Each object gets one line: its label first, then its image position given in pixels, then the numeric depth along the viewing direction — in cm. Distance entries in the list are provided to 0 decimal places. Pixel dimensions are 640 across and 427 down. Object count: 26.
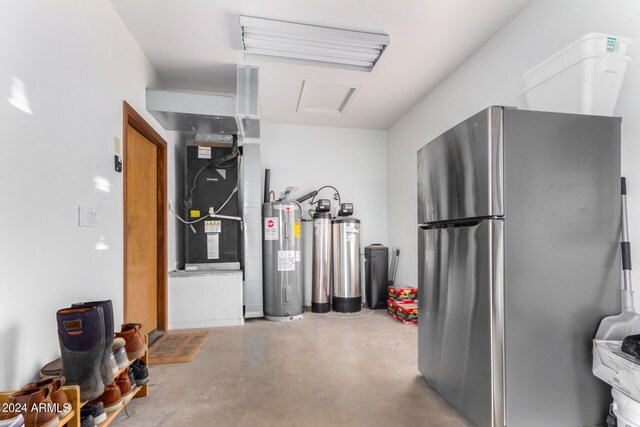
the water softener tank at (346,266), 401
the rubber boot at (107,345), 142
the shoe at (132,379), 176
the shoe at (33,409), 99
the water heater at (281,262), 369
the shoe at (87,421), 127
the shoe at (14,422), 89
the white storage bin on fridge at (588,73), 144
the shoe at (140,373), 184
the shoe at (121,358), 156
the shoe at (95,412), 133
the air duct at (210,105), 283
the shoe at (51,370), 133
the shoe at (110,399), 146
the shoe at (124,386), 160
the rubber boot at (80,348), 127
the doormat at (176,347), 250
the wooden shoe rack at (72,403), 108
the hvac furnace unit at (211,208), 362
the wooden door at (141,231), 253
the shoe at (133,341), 178
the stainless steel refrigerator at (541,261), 144
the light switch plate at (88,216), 170
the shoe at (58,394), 109
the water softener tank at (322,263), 405
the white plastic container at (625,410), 119
